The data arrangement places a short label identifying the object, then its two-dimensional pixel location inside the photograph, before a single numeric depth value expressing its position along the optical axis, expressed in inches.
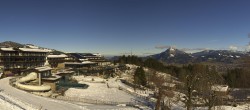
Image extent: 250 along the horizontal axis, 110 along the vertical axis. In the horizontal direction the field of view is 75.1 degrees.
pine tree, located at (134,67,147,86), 2465.3
